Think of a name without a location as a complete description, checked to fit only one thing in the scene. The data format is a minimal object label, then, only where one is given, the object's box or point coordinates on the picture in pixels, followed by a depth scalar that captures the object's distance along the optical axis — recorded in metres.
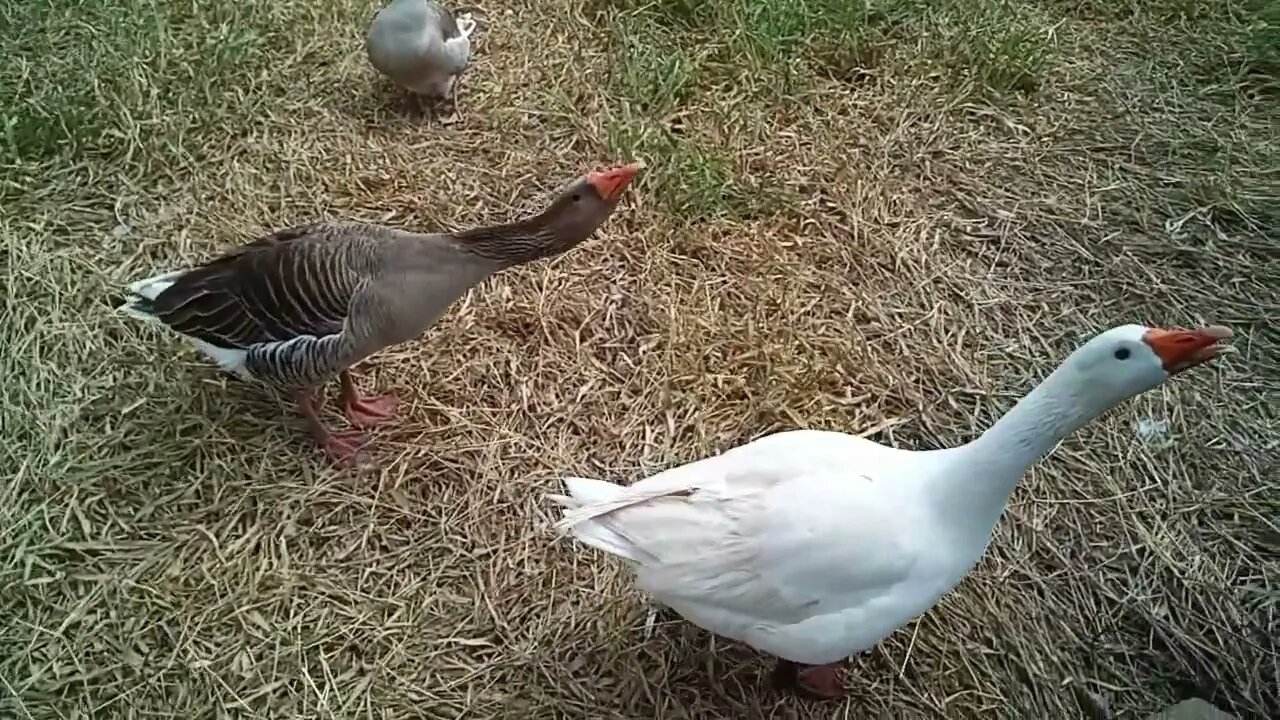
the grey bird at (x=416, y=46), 3.13
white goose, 1.74
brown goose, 2.23
